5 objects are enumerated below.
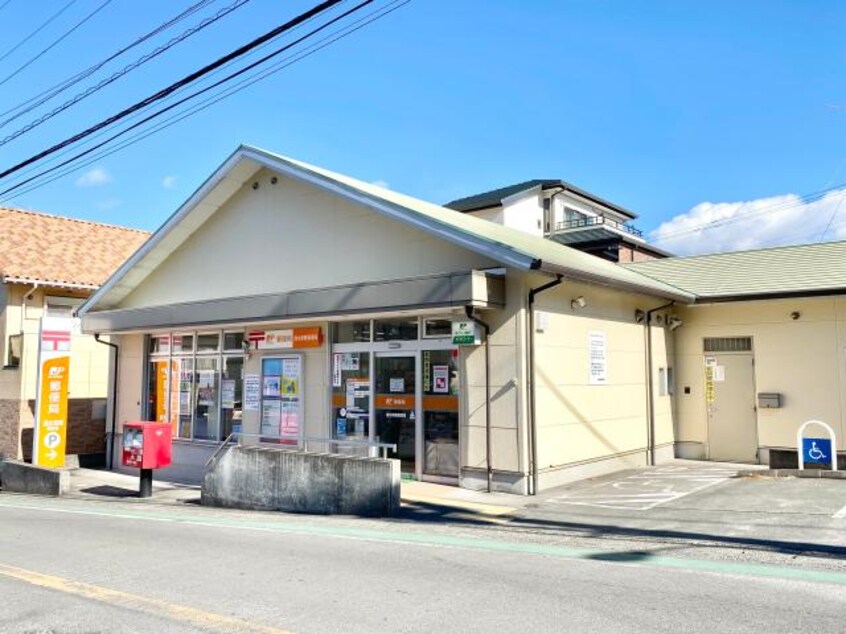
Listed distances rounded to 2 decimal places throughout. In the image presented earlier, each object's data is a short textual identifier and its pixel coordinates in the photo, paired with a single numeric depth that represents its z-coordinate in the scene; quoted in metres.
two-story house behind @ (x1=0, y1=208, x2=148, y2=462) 19.53
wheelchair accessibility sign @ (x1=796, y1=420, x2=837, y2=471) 12.86
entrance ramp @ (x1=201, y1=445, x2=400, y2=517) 10.73
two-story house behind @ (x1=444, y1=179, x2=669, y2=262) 35.34
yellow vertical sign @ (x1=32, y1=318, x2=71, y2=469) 16.77
